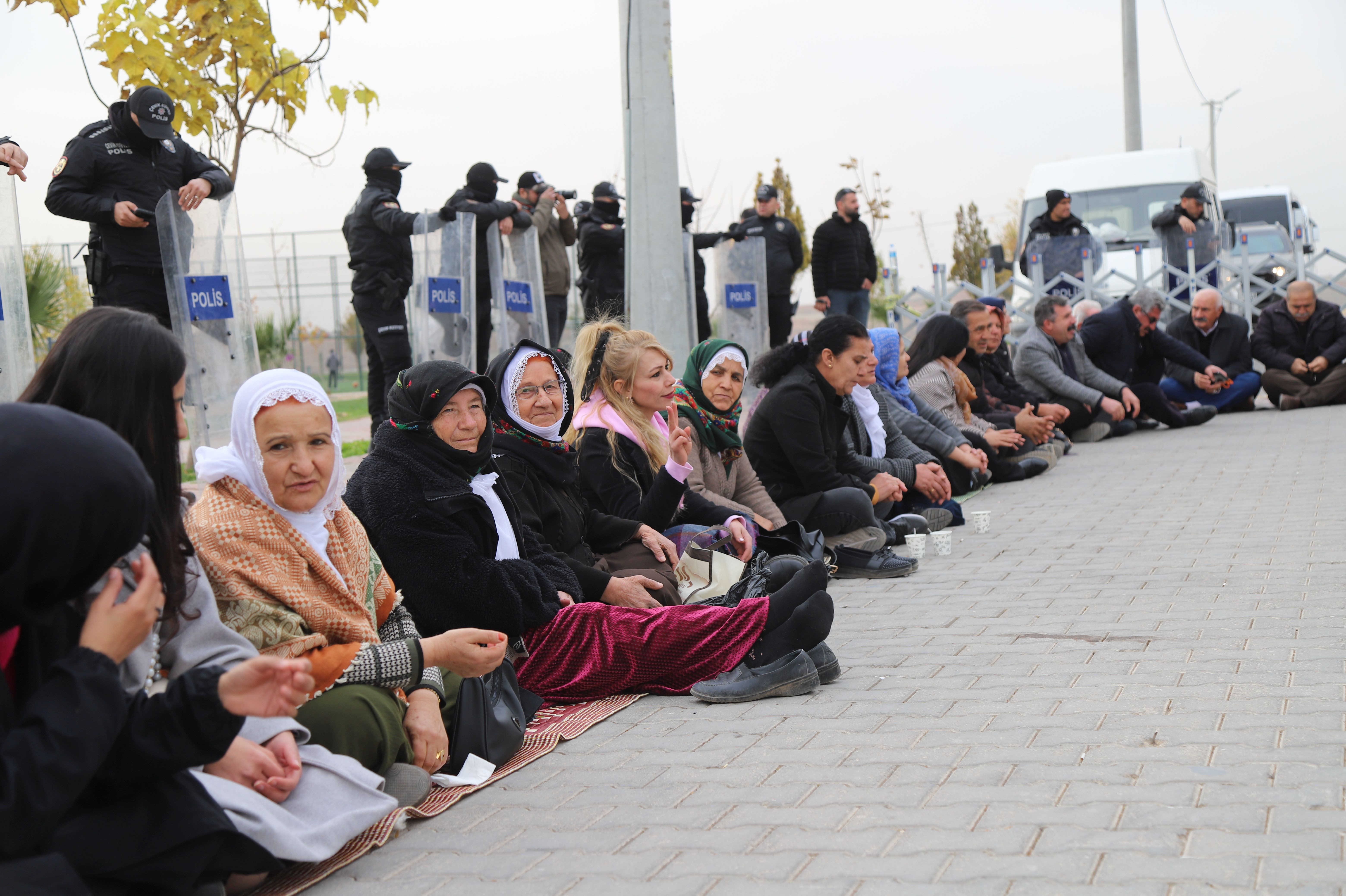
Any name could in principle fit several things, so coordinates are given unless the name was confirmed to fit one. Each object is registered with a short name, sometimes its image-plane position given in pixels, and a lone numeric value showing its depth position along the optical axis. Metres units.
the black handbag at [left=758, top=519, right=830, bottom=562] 5.86
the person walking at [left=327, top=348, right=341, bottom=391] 23.72
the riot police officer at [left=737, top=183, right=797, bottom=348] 12.88
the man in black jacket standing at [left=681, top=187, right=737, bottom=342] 11.65
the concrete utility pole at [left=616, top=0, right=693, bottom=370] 7.46
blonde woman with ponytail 5.36
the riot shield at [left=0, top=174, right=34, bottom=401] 5.92
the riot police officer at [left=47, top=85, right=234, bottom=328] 6.48
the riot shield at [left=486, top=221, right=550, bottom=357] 9.18
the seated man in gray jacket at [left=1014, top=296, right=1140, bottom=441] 11.78
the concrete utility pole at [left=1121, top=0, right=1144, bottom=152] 22.83
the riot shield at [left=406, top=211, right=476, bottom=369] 8.55
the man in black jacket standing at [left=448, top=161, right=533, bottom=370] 9.07
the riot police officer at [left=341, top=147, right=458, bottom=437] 8.50
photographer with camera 11.04
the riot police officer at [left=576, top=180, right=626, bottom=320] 11.05
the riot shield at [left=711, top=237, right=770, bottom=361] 12.24
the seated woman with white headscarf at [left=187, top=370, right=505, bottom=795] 3.11
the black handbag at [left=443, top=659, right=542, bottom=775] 3.63
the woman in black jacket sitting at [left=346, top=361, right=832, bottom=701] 3.89
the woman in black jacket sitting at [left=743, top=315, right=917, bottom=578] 6.57
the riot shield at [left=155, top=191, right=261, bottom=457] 6.83
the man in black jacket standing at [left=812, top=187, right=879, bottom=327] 13.60
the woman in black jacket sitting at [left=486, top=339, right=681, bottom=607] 4.63
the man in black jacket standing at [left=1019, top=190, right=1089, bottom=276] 15.07
